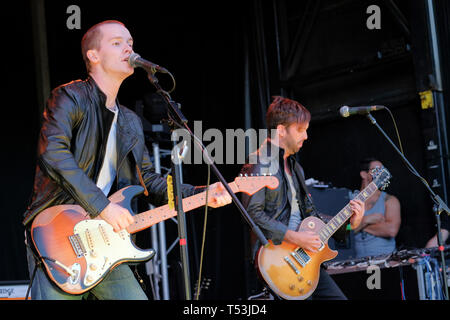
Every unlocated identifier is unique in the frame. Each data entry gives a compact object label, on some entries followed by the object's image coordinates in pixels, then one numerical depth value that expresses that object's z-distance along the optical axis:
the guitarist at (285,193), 4.22
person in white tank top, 6.46
